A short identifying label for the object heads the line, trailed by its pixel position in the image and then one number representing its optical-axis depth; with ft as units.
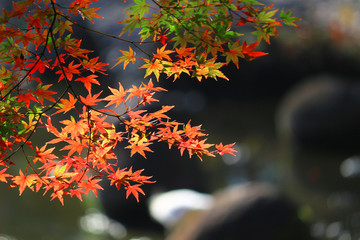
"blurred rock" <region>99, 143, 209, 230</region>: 33.96
